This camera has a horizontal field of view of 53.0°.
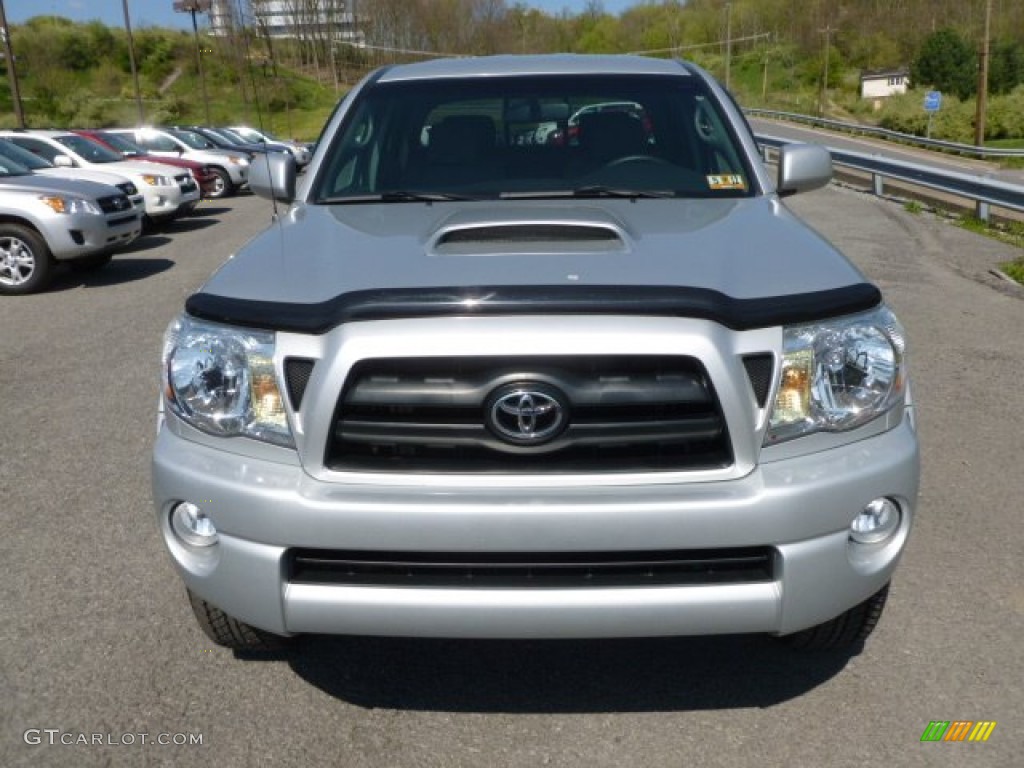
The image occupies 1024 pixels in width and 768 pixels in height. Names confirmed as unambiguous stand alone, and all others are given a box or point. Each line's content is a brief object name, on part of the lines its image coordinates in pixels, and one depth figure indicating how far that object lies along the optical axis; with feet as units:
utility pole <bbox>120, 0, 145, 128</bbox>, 137.20
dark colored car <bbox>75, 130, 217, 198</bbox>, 58.54
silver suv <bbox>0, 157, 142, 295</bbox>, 34.58
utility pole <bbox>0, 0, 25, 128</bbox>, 94.85
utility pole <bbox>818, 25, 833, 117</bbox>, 255.09
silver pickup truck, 7.84
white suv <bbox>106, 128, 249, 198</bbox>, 68.90
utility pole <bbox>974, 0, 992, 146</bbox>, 127.54
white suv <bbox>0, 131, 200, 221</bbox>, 49.24
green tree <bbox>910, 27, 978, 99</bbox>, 259.19
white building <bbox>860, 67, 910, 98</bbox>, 298.15
